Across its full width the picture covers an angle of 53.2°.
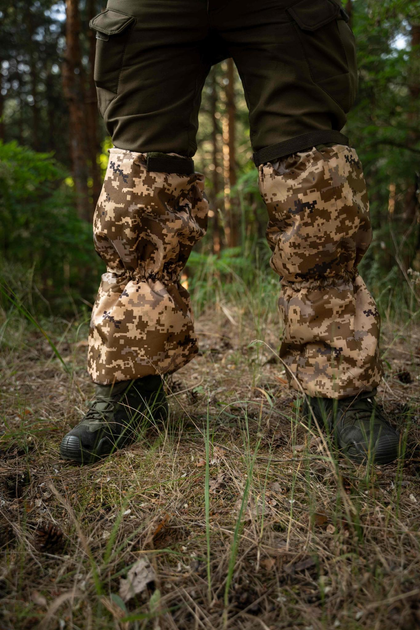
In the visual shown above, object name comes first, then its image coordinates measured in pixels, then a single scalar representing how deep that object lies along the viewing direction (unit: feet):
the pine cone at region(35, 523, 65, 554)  2.95
